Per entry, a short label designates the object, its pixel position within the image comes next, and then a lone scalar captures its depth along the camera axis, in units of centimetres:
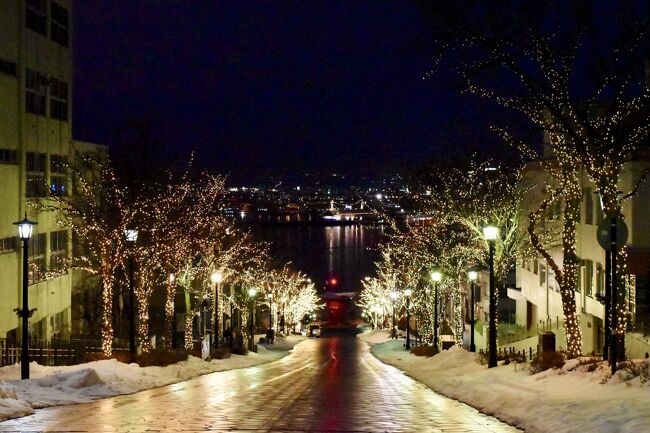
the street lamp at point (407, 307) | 5100
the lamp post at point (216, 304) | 3900
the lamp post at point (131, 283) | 2865
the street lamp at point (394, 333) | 6908
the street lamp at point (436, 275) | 3925
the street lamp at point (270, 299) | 7162
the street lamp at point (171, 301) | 3869
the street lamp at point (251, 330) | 5631
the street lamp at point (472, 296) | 3609
